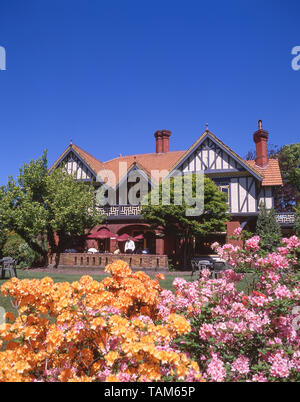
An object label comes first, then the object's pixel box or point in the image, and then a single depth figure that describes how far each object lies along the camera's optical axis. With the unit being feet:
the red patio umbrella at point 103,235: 68.43
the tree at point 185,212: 55.36
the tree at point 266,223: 65.16
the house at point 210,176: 72.23
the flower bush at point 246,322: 8.43
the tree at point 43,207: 62.85
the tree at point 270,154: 130.21
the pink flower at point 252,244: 13.52
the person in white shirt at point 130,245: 67.10
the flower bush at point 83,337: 7.33
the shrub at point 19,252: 63.41
